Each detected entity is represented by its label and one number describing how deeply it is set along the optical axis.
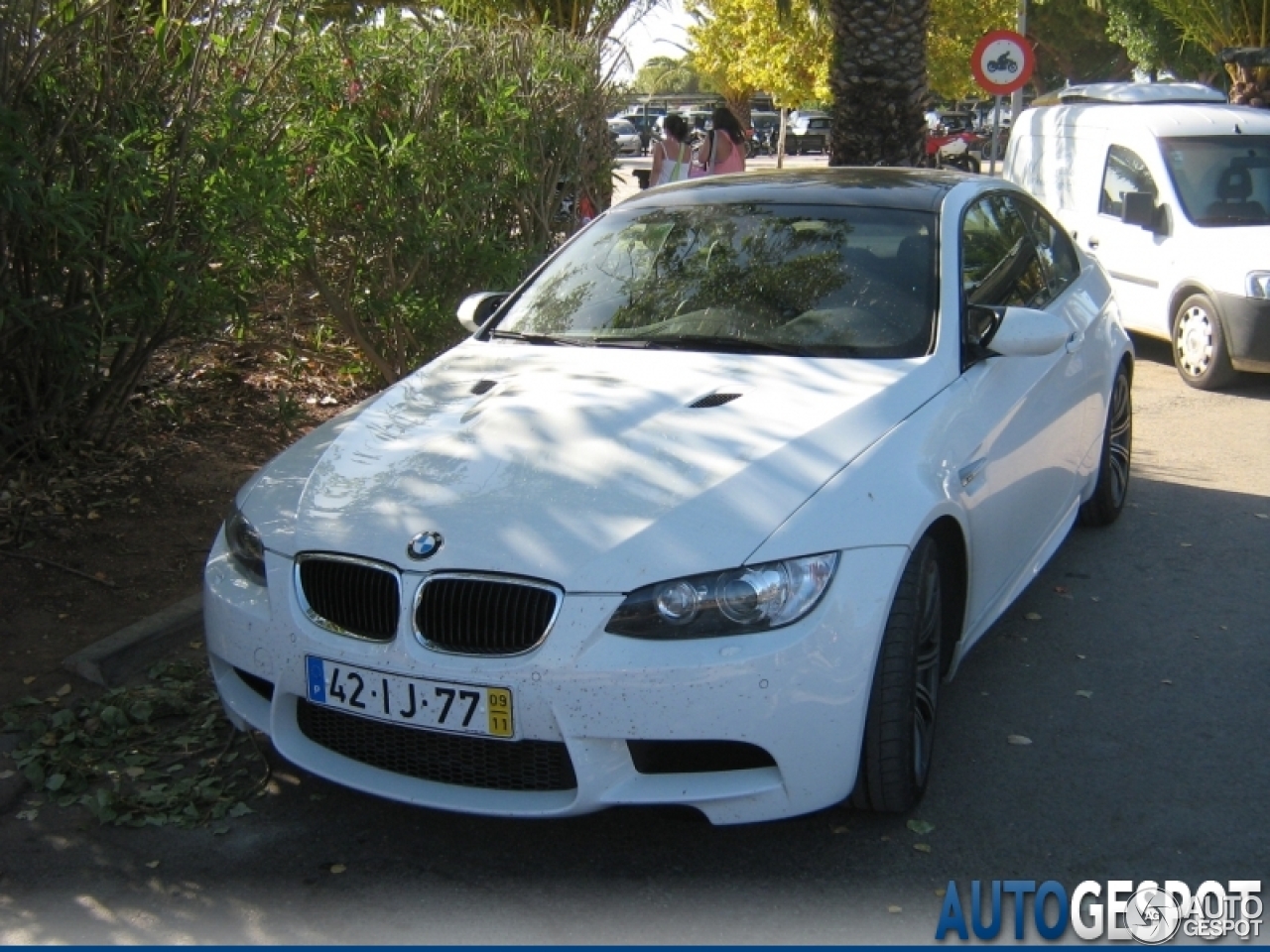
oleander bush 5.41
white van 9.38
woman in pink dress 12.36
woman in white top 12.10
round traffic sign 14.81
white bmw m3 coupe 3.28
